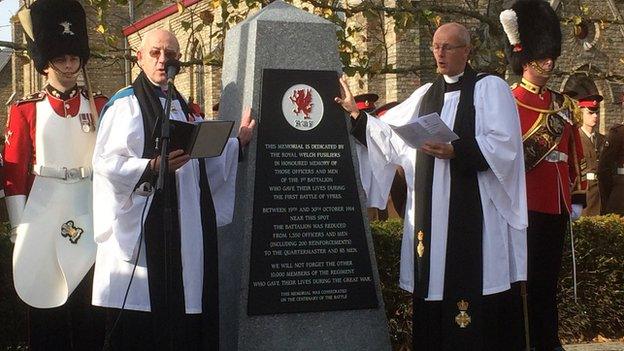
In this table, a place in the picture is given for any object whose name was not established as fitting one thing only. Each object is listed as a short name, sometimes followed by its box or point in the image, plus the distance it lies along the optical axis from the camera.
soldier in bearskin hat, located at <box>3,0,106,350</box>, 7.10
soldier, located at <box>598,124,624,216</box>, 14.71
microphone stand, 6.02
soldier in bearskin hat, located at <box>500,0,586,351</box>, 8.12
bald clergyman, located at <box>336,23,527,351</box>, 7.28
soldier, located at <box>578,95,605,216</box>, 14.63
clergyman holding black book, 6.64
